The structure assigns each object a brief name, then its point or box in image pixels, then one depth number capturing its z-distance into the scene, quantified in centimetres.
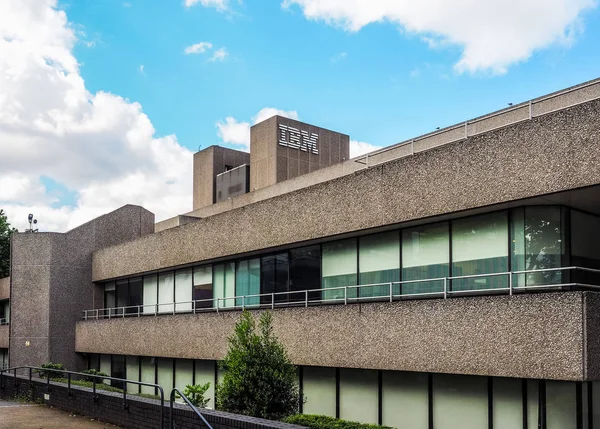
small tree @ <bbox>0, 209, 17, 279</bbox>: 6197
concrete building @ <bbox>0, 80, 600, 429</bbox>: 1459
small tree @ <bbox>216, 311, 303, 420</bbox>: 1620
